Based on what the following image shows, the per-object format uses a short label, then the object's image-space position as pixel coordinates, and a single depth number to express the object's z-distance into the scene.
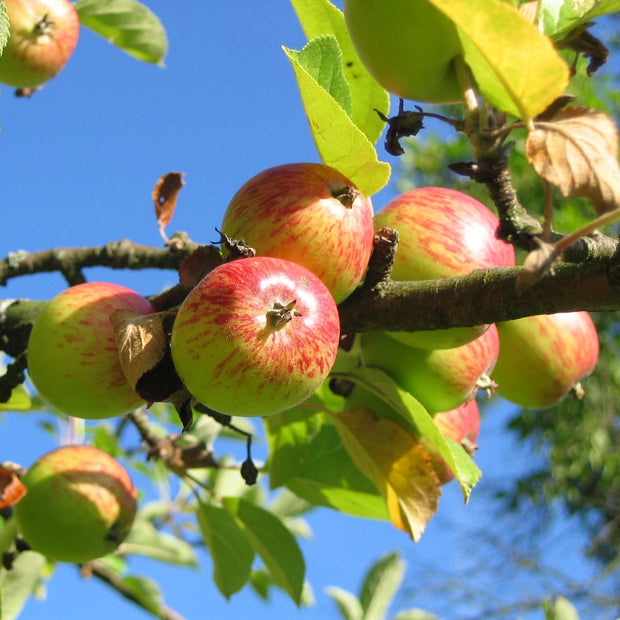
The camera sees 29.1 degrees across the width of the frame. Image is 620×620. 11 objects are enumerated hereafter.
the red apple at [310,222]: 0.43
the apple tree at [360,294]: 0.39
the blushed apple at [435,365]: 0.50
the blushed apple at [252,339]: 0.39
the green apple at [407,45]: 0.40
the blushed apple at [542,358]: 0.54
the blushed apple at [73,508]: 0.57
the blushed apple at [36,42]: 0.58
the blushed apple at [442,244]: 0.47
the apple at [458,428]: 0.54
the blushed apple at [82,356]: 0.45
